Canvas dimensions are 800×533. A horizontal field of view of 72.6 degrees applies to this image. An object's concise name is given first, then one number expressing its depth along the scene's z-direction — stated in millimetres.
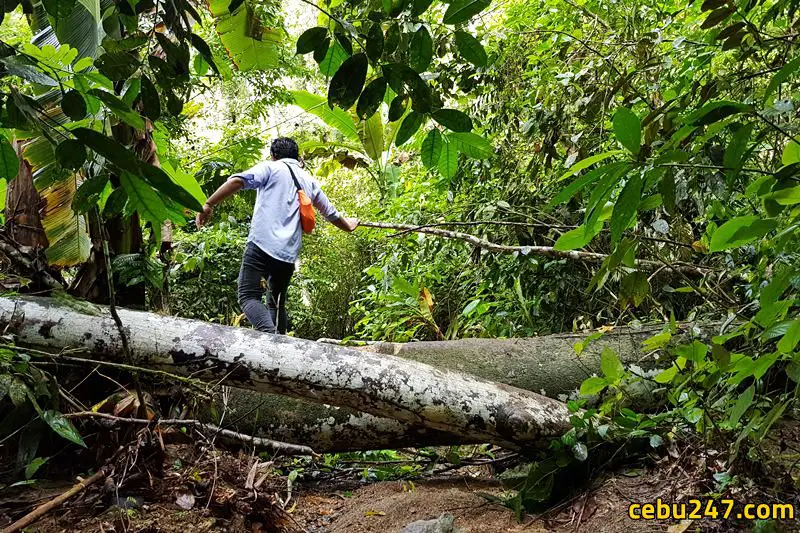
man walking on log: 3768
